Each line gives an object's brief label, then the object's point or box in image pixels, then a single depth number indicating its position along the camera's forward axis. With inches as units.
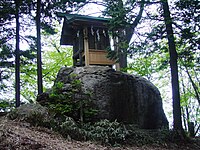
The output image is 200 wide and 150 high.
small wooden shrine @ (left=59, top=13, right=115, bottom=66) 508.1
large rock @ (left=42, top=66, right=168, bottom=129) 326.6
